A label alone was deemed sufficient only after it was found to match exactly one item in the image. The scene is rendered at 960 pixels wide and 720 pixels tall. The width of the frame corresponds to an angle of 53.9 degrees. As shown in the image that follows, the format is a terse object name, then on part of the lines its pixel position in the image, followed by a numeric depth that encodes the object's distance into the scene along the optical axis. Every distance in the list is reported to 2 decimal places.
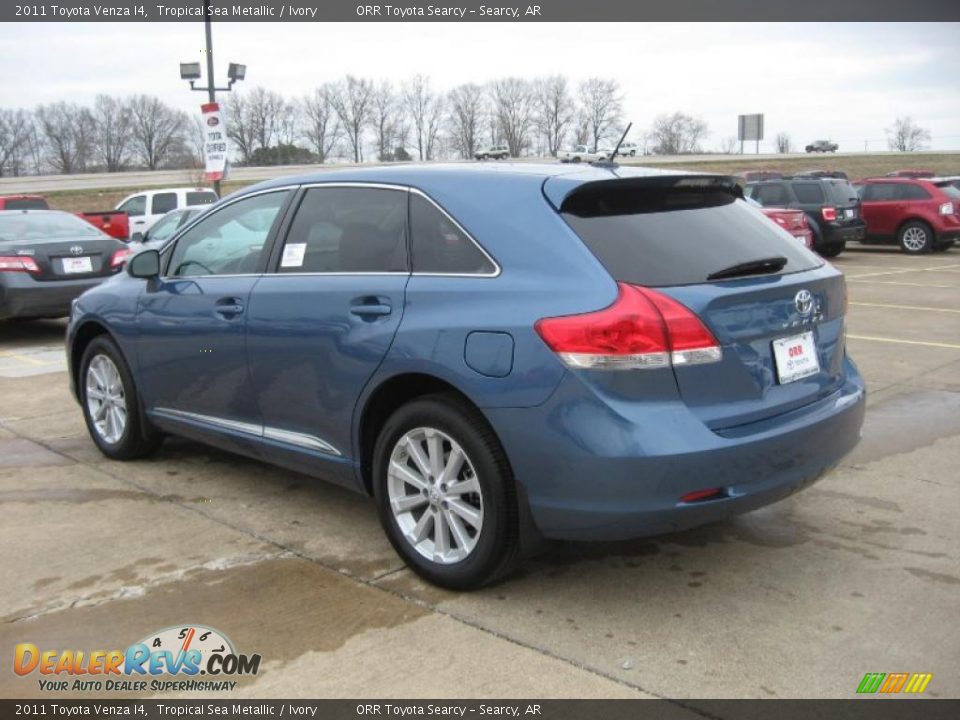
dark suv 19.00
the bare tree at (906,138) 101.75
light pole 21.05
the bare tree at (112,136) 85.69
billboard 70.81
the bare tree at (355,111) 89.44
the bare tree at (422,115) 95.56
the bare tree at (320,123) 88.94
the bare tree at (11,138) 83.06
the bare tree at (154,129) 87.38
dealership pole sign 20.44
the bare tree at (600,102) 89.31
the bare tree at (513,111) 91.69
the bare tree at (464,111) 90.75
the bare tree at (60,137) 84.06
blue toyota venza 3.24
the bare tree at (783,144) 103.75
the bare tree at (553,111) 96.25
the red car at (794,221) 16.73
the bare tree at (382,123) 90.88
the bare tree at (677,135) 99.81
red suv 20.03
